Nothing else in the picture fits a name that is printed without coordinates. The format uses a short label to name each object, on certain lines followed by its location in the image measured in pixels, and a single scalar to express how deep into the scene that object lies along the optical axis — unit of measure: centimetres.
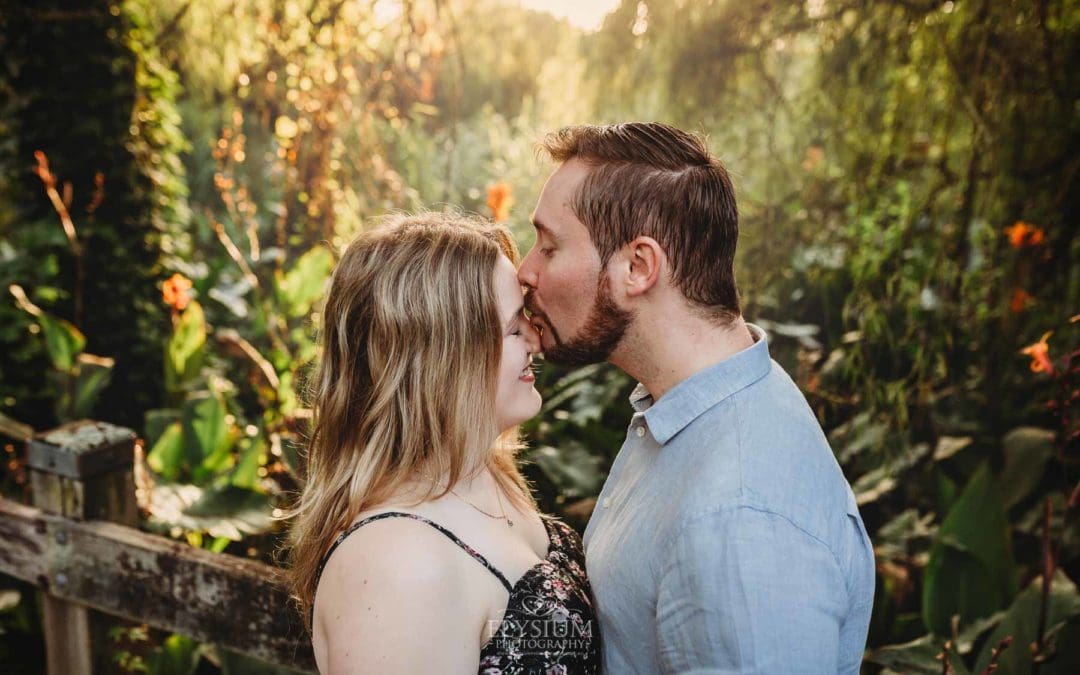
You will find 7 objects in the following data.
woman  132
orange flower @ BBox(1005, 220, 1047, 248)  293
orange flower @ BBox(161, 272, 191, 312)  399
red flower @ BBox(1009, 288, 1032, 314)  306
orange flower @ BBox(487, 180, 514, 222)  400
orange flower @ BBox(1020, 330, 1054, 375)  213
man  112
